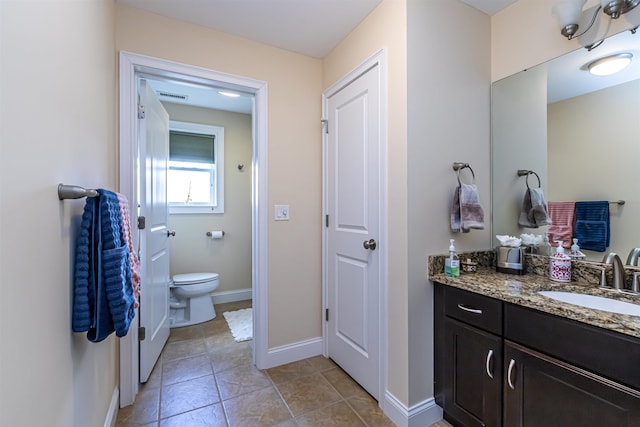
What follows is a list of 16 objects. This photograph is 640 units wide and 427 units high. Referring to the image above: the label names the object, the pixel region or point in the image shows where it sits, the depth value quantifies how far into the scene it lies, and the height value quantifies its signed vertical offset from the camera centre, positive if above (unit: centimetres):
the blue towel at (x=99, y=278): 95 -21
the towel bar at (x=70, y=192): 86 +7
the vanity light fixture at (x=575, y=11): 129 +95
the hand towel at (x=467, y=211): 157 +1
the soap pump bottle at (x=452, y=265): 155 -27
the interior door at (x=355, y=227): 177 -9
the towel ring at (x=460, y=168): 166 +26
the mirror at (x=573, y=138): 134 +40
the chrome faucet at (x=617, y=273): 129 -26
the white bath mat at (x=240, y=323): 265 -110
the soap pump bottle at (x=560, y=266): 146 -27
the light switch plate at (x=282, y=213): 215 +1
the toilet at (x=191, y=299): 295 -90
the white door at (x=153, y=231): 187 -11
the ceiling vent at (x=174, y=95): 315 +131
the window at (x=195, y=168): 343 +57
